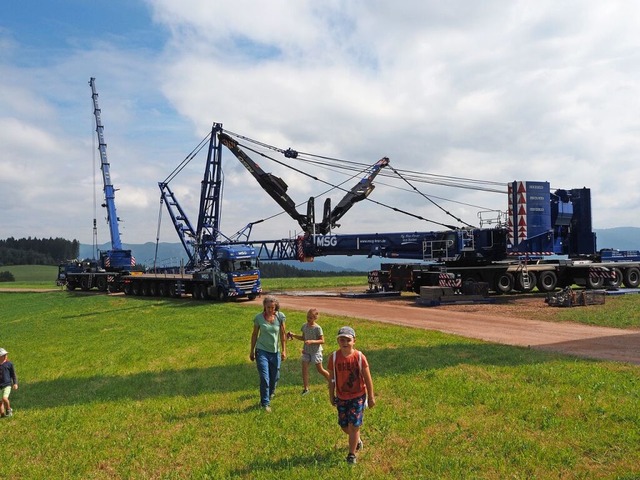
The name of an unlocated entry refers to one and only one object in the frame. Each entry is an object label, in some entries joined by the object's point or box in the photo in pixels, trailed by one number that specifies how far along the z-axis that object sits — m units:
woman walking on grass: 8.07
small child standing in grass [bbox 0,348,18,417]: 8.98
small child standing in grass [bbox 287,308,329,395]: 8.54
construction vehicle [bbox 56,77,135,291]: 43.03
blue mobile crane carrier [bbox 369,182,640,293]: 25.78
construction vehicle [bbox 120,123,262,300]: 28.36
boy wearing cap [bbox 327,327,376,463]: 5.82
